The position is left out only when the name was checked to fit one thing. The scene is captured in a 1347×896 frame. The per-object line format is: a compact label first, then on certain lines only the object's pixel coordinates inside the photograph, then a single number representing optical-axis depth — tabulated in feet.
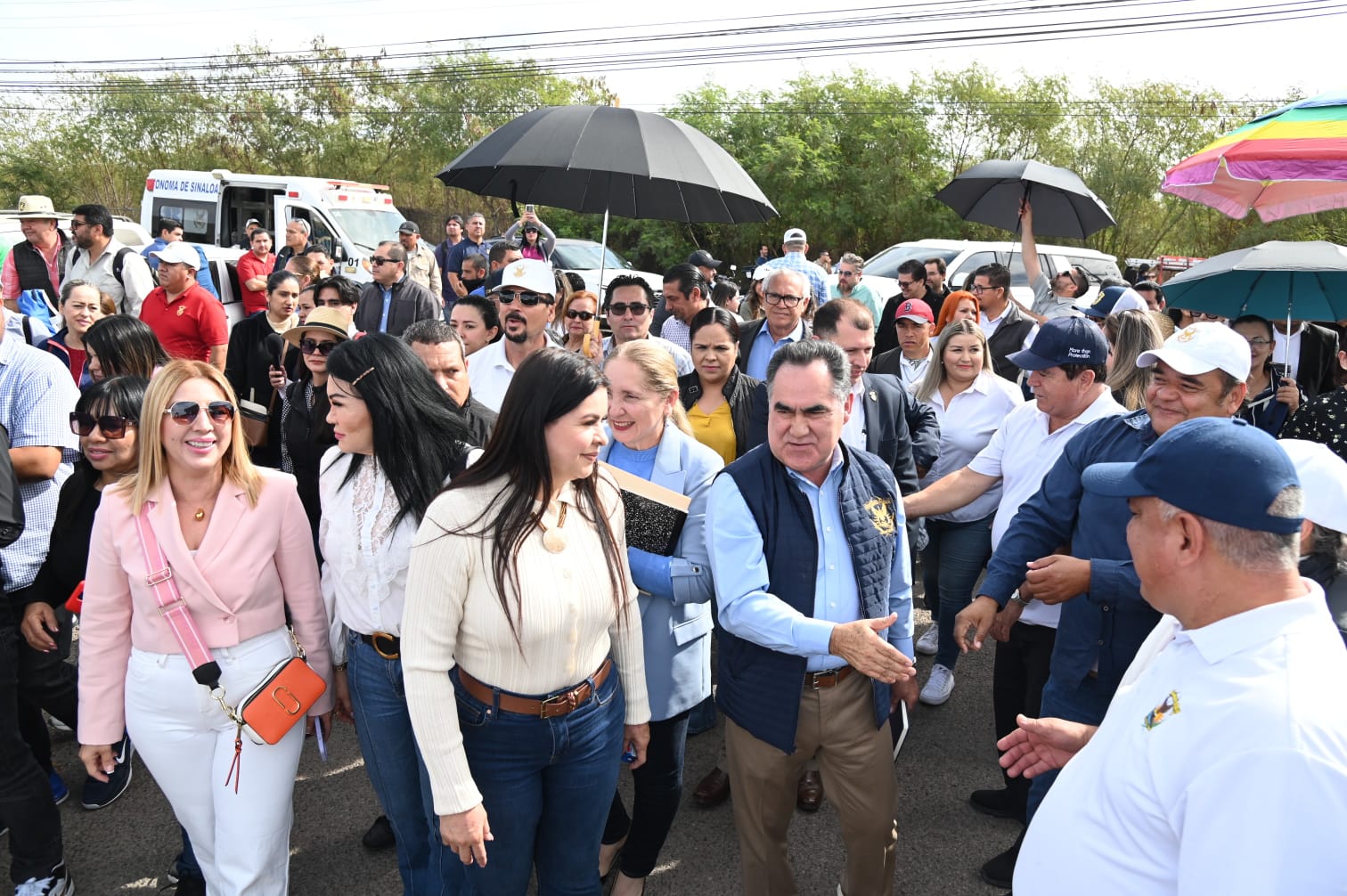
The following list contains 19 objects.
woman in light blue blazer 9.55
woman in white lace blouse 8.58
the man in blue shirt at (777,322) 16.69
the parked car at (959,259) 45.62
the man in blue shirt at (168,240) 29.63
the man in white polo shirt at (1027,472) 10.84
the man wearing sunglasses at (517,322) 15.89
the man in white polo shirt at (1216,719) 4.17
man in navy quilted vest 8.39
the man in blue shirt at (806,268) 23.16
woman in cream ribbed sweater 7.17
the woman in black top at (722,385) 13.39
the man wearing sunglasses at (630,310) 15.80
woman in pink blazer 8.46
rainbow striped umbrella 10.73
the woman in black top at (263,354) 17.89
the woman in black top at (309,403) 13.58
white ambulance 42.96
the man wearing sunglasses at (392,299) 23.30
